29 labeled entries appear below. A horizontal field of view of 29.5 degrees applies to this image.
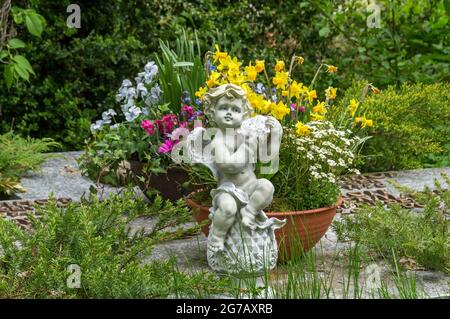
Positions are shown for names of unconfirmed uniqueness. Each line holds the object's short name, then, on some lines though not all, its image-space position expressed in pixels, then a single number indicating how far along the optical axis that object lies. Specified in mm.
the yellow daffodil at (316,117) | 4812
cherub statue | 4109
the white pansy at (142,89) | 5793
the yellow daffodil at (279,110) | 4465
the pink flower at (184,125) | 5159
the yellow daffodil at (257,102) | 4477
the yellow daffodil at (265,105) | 4488
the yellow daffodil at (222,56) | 4742
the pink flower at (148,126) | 5363
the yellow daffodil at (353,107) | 4895
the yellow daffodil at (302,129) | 4487
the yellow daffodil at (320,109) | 4824
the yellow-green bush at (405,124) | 6750
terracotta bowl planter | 4395
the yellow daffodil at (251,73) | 4566
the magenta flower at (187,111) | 5277
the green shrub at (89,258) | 3619
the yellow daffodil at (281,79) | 4648
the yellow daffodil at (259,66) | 4615
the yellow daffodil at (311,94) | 4796
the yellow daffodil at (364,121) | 4926
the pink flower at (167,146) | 5027
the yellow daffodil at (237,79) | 4590
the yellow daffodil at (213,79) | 4617
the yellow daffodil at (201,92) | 4795
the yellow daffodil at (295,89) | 4718
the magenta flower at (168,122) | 5395
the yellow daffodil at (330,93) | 4933
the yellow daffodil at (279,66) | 4691
